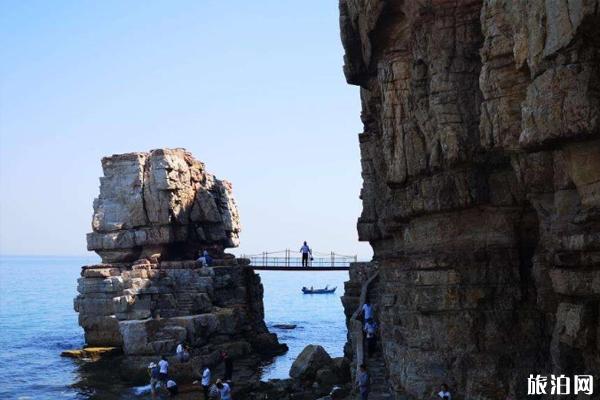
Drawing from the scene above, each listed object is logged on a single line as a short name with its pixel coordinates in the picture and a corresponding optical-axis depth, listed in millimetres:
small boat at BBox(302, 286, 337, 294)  136375
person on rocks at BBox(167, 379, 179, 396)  30703
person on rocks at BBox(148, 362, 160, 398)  31688
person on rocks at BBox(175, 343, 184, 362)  34844
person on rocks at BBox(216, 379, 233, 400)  27180
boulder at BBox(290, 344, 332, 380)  32062
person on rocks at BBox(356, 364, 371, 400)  22059
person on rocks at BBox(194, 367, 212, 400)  30234
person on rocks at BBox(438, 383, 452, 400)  18156
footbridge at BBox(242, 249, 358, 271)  50031
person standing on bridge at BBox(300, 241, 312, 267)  50875
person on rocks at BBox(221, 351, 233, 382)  33750
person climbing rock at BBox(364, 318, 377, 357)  27797
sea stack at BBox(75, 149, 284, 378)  38969
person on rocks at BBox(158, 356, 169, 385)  31328
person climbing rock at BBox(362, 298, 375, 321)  28312
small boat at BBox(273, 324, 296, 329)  64812
